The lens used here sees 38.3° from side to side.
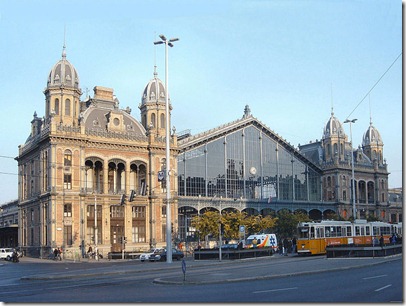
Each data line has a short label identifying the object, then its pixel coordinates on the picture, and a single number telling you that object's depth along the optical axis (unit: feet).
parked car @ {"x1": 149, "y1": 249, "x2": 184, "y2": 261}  193.16
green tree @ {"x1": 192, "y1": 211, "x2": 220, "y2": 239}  238.68
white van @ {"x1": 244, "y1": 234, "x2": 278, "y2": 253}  211.78
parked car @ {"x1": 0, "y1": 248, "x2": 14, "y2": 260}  240.36
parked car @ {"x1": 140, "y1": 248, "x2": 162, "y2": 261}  198.38
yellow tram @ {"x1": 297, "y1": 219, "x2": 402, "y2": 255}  177.37
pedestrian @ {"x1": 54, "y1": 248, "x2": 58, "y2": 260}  212.43
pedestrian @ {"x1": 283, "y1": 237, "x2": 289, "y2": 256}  201.41
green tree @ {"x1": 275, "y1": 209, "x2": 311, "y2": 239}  267.59
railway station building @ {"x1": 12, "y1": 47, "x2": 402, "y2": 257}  231.50
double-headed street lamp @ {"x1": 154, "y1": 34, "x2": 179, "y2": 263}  147.33
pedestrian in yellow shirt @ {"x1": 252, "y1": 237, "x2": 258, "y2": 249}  192.86
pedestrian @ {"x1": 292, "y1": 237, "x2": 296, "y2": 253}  206.90
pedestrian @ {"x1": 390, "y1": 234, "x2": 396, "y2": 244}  192.73
